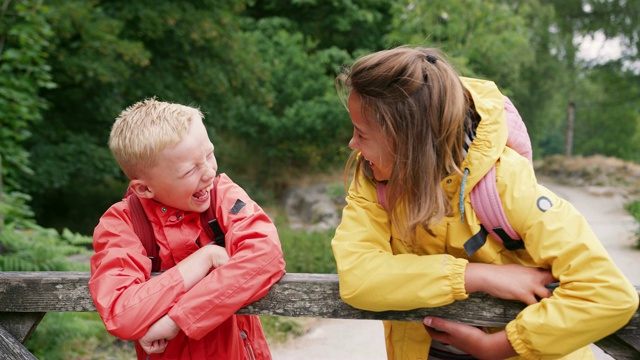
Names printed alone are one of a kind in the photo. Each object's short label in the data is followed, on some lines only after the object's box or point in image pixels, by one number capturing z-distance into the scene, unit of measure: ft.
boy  5.49
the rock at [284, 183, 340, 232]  41.32
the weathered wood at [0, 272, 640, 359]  5.07
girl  4.65
